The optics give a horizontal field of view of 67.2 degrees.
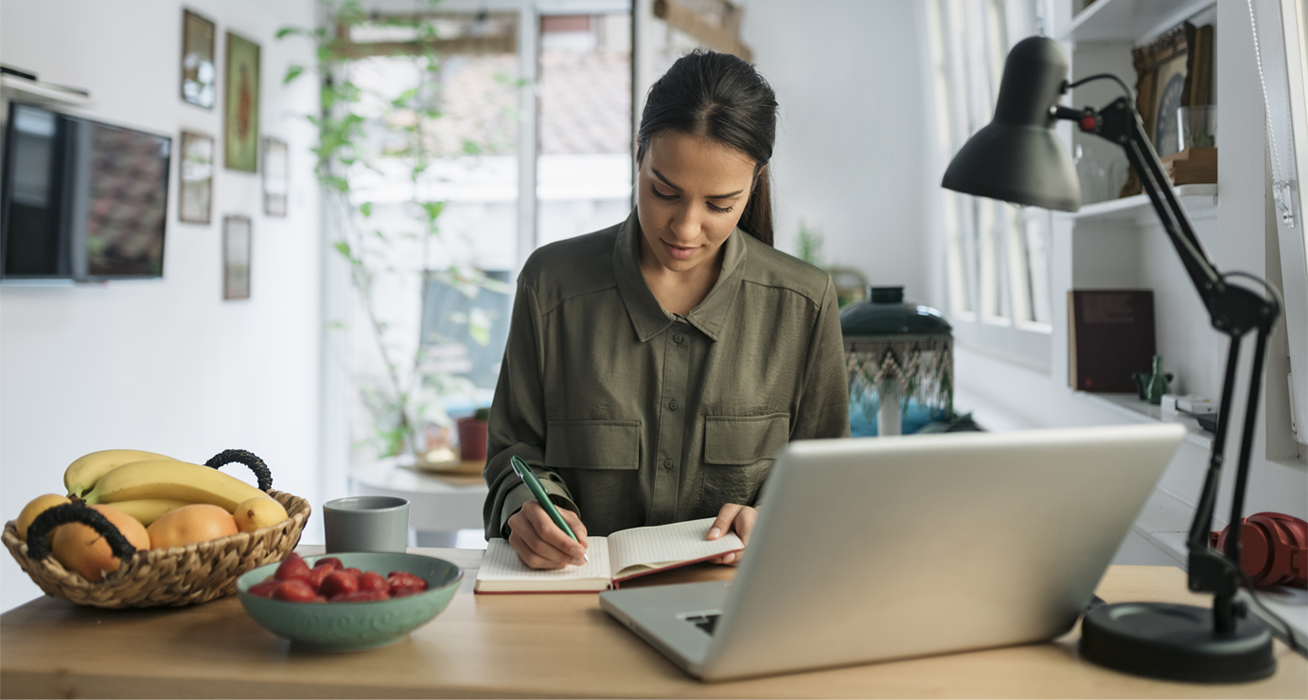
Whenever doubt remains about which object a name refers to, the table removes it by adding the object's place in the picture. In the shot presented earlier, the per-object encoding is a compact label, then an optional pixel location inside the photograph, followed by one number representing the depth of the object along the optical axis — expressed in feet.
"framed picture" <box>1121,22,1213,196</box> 5.96
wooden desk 2.57
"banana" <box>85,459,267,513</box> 3.42
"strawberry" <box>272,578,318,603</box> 2.74
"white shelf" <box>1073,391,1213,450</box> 5.52
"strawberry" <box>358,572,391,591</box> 2.84
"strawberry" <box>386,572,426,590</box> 2.91
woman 4.73
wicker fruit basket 2.98
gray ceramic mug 3.51
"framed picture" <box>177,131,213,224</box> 11.59
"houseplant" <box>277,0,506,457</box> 14.01
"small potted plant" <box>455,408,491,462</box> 9.55
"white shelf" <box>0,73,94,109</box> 8.05
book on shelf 7.32
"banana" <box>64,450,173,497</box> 3.49
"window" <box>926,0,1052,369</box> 11.09
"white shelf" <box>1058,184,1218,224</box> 5.18
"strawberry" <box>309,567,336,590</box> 2.88
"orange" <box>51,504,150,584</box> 3.00
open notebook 3.48
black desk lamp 2.63
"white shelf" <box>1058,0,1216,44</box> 6.35
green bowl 2.68
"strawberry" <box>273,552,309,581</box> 2.90
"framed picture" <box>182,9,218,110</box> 11.51
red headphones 3.29
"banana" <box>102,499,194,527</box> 3.39
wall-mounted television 8.57
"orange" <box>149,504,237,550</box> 3.11
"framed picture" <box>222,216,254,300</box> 12.47
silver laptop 2.31
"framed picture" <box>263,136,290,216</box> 13.50
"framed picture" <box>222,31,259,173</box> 12.52
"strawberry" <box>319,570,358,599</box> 2.81
